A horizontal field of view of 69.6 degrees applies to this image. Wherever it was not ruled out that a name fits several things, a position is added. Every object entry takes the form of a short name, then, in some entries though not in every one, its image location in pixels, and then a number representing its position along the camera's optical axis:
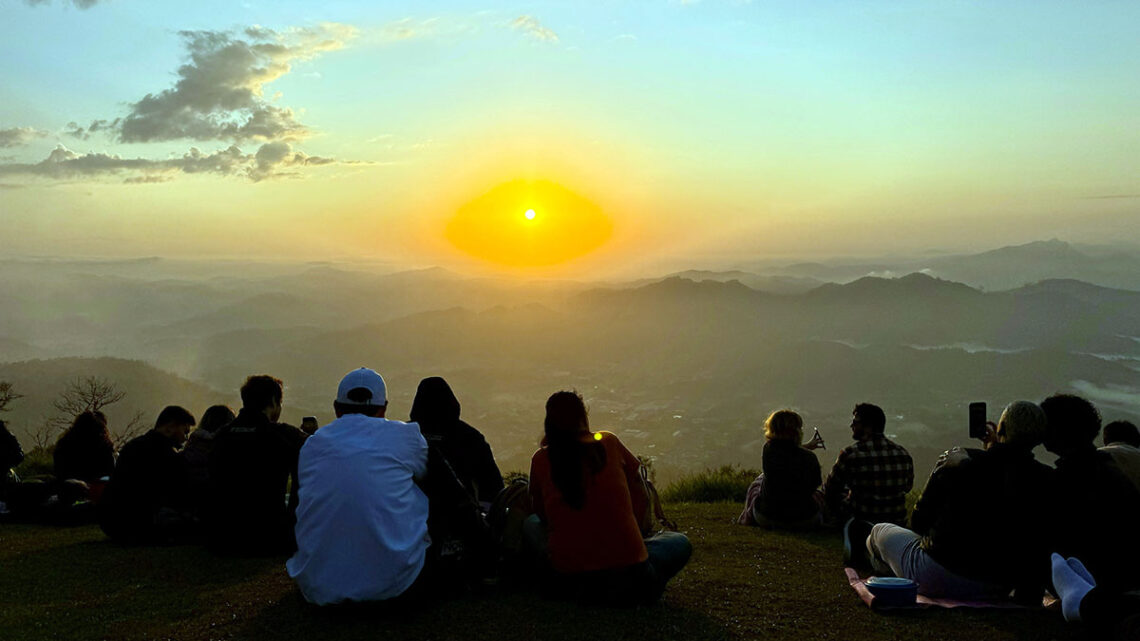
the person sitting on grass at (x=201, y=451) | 7.95
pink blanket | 5.53
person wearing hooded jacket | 6.37
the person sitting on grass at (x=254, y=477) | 6.78
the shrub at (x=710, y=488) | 12.12
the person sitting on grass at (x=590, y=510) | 5.15
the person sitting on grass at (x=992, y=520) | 5.43
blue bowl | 5.50
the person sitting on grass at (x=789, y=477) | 8.67
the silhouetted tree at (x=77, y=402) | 17.28
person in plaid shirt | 8.05
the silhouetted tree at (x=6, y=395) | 17.70
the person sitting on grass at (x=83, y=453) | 9.79
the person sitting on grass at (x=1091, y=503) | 5.33
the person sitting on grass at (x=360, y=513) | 4.99
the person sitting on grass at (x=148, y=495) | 7.58
